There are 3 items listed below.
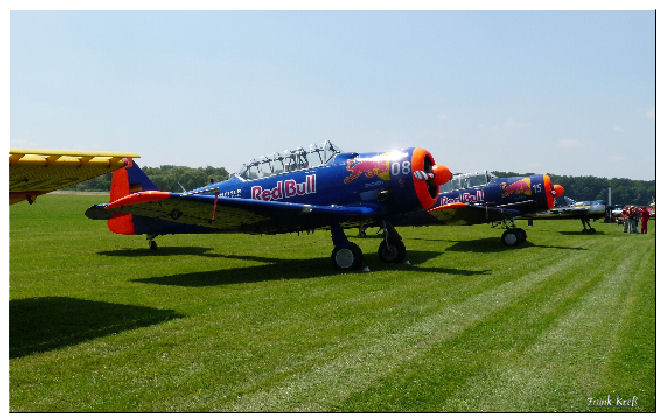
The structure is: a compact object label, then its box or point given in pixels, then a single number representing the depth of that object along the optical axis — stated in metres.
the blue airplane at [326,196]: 11.02
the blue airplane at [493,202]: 17.77
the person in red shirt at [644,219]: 26.69
